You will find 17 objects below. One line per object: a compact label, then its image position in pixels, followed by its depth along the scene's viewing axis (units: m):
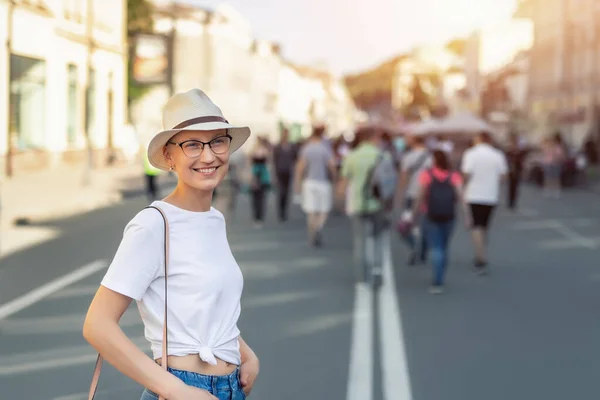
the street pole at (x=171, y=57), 42.68
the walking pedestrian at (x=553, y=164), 35.59
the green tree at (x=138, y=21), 56.84
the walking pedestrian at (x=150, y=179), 25.00
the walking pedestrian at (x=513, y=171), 26.45
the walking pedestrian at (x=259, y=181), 21.44
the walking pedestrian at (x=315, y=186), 17.27
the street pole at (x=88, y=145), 30.11
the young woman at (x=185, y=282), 3.05
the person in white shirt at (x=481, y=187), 13.98
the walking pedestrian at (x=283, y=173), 22.39
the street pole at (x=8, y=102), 30.83
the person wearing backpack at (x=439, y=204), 12.40
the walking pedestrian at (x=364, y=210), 12.78
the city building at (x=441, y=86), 168.88
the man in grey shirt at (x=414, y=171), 14.94
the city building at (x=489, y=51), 112.64
